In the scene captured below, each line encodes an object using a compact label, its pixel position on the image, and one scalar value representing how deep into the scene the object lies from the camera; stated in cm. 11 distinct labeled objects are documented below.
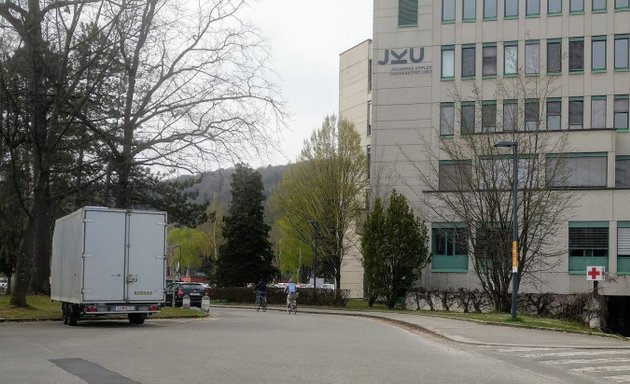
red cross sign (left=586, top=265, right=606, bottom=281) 3176
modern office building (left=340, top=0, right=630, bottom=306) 4728
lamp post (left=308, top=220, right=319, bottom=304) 5359
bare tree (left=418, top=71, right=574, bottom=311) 3647
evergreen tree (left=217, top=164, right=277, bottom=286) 6562
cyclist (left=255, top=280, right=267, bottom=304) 4525
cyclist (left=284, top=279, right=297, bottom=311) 4128
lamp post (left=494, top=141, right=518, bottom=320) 2889
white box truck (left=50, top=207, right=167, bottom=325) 2248
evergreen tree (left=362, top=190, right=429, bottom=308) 4784
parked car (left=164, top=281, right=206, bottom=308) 4512
